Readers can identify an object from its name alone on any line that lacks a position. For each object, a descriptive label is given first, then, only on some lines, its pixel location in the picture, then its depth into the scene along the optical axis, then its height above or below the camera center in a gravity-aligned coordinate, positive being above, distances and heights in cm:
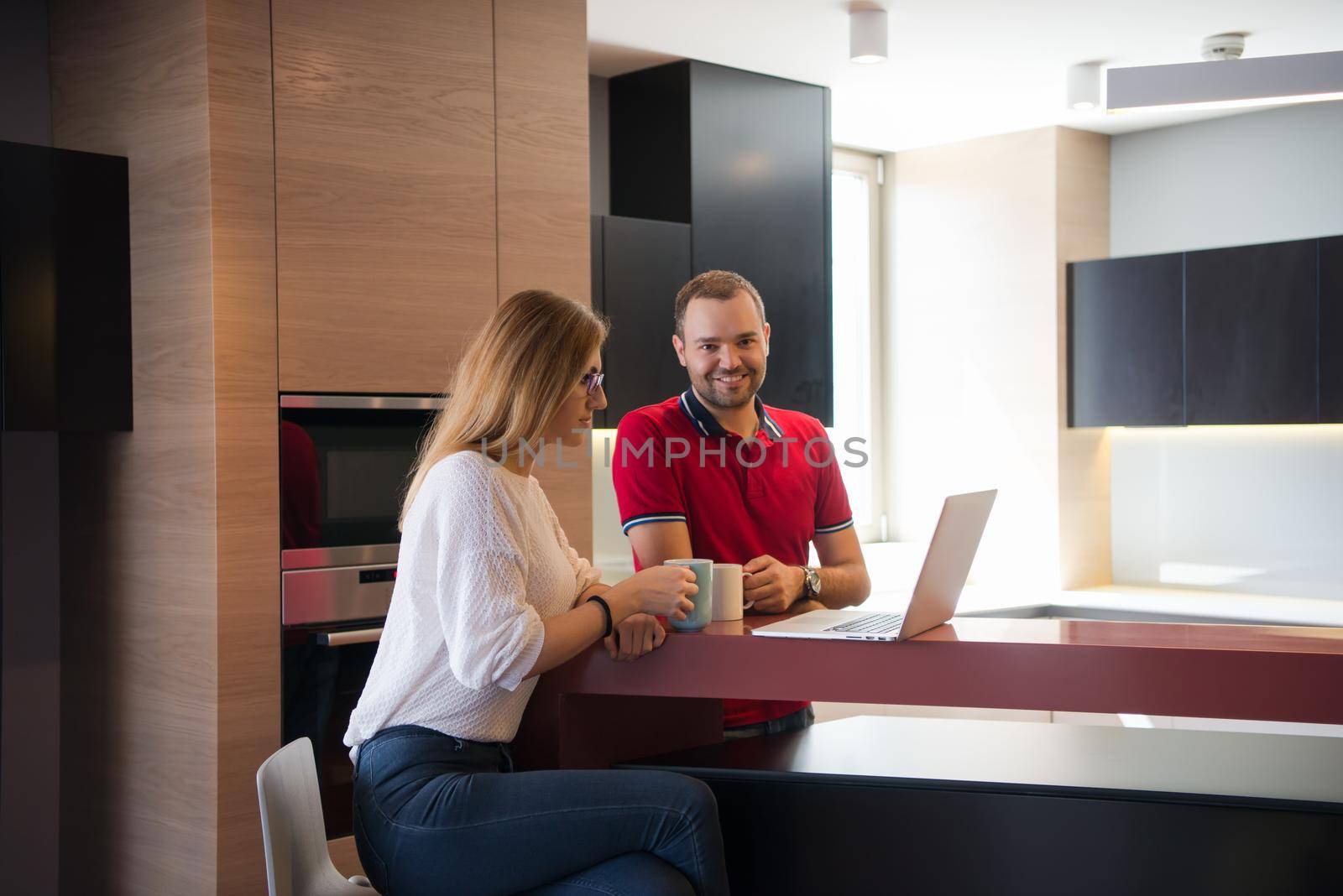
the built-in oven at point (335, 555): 292 -34
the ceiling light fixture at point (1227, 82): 256 +63
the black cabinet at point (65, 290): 280 +27
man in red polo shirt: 225 -11
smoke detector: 404 +112
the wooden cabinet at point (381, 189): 292 +52
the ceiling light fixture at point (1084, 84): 439 +109
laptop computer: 166 -26
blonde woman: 156 -34
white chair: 162 -56
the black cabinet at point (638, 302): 397 +32
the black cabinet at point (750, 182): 429 +76
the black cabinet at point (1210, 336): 456 +23
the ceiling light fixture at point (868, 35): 379 +109
